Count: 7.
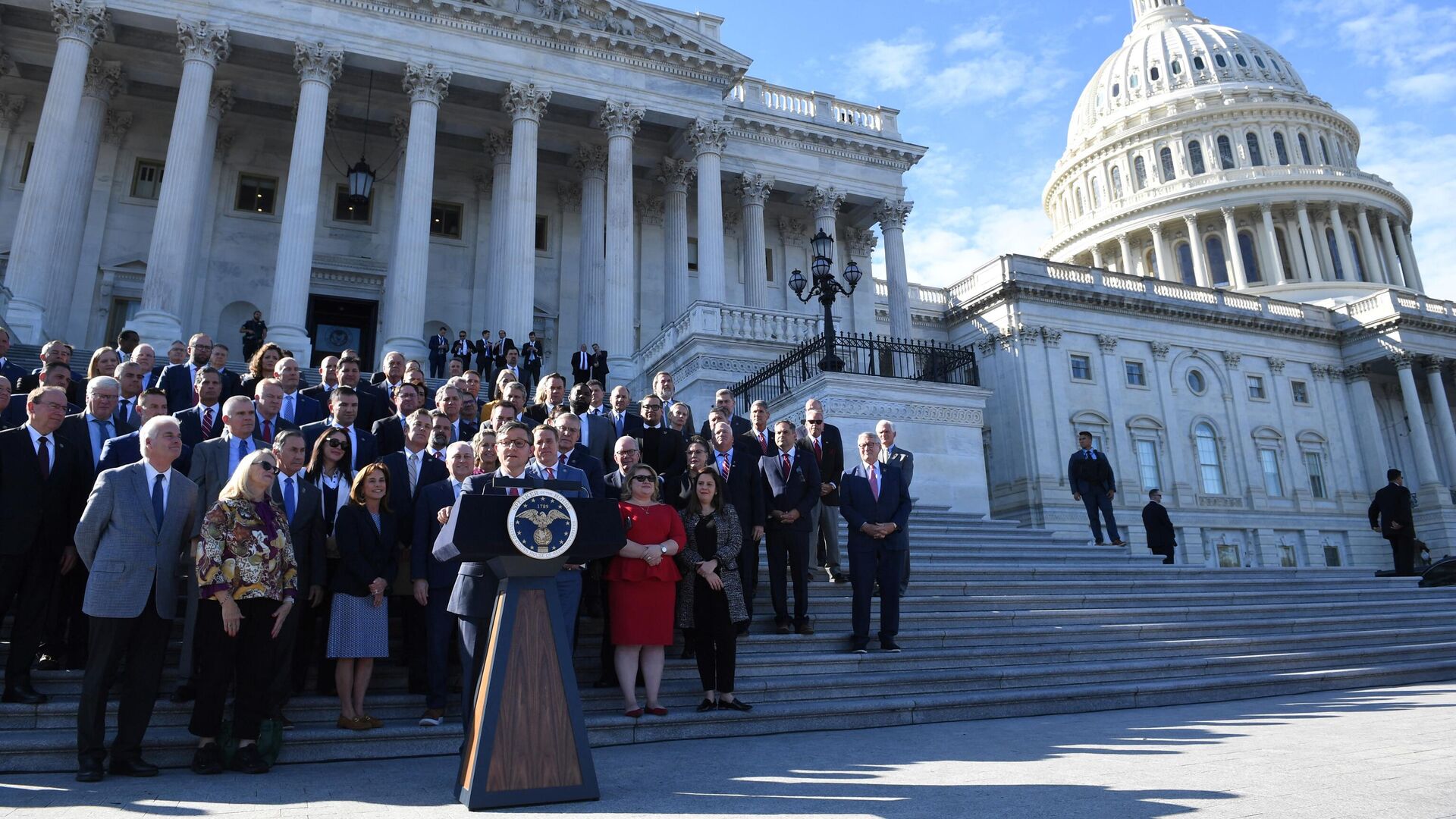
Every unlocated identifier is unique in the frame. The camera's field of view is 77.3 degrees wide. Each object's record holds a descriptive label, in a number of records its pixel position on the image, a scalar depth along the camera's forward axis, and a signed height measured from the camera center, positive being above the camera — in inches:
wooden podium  179.2 -8.1
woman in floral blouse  214.4 +10.0
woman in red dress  261.3 +15.1
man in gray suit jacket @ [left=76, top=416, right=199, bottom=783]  209.0 +13.6
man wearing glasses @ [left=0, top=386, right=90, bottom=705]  241.9 +36.9
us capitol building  904.9 +506.2
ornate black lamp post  667.4 +260.1
